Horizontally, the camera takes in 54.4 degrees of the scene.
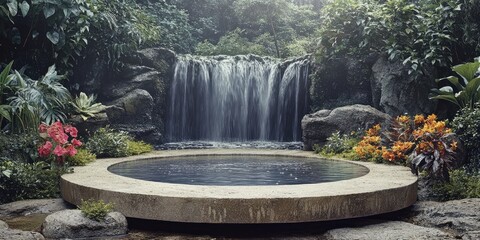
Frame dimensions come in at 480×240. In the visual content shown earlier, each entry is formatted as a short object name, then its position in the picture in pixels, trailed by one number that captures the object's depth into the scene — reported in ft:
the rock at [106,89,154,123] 42.09
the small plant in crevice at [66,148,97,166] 27.45
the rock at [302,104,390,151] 36.09
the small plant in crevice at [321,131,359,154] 34.53
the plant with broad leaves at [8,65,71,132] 28.09
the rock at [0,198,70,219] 21.52
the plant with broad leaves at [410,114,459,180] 22.71
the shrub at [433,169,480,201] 22.39
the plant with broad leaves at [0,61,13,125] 26.89
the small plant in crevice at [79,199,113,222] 16.99
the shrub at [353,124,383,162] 30.12
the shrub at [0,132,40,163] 26.09
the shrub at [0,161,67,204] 23.57
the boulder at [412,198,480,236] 18.29
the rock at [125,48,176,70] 45.91
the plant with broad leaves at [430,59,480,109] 30.17
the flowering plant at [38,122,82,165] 24.56
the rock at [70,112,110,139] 34.86
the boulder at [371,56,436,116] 38.19
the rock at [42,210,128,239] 16.66
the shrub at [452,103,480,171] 26.73
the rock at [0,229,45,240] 15.03
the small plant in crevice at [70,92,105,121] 35.47
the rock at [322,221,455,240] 16.33
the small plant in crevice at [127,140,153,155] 35.17
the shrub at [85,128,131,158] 33.01
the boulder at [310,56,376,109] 42.80
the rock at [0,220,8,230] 16.50
